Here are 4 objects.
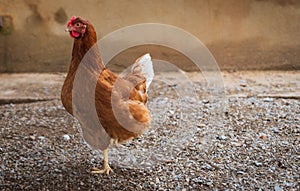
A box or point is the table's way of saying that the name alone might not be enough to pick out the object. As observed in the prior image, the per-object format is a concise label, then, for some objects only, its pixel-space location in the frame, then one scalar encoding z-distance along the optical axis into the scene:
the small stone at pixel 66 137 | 3.83
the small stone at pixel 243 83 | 5.25
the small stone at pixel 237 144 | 3.72
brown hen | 2.89
